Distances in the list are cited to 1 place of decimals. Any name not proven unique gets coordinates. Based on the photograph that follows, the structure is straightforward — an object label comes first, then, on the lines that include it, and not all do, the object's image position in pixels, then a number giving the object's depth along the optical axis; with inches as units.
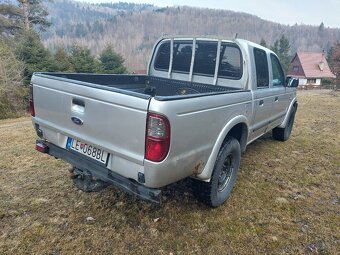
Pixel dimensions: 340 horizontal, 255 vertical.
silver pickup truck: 93.6
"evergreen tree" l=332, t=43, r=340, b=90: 1146.5
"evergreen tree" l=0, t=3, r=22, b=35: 1039.1
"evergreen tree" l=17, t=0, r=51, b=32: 1081.4
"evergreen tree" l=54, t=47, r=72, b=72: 766.2
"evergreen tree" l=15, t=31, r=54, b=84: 708.7
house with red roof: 1996.9
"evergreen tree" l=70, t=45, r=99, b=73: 827.4
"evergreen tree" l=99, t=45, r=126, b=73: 976.9
